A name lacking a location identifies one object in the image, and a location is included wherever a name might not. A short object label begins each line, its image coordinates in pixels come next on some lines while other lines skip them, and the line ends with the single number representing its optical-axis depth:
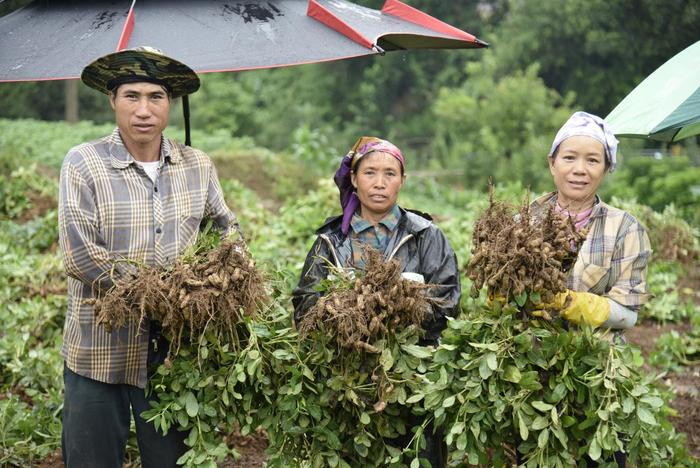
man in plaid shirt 3.11
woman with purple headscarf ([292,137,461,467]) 3.32
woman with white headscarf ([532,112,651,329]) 3.16
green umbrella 3.19
